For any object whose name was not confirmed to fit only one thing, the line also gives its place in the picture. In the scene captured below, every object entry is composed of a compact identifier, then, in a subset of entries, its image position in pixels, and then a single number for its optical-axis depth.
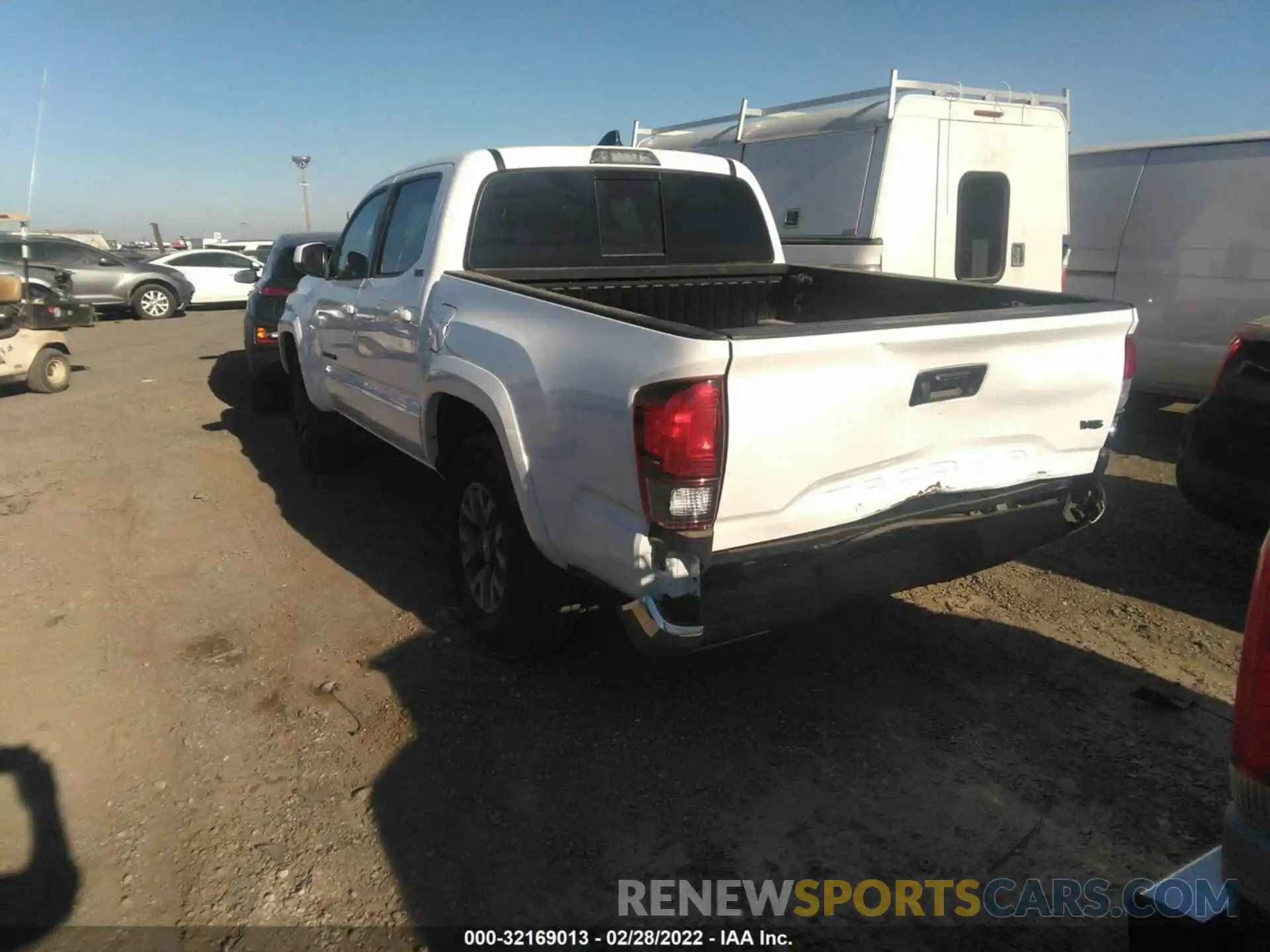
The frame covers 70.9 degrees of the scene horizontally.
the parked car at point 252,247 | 27.01
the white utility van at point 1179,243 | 6.61
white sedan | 20.41
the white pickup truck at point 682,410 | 2.63
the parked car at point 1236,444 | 3.77
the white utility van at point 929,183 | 6.81
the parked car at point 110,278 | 17.30
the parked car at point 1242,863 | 1.38
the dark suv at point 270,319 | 8.43
